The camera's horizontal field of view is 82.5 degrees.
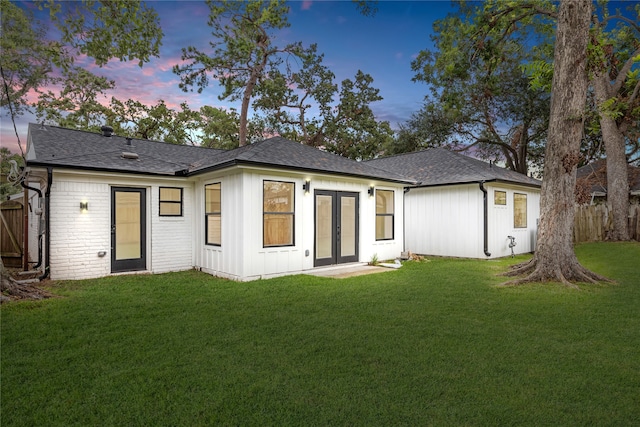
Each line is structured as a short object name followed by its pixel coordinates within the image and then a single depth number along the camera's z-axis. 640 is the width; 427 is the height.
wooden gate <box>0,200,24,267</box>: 9.37
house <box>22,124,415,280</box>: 7.62
